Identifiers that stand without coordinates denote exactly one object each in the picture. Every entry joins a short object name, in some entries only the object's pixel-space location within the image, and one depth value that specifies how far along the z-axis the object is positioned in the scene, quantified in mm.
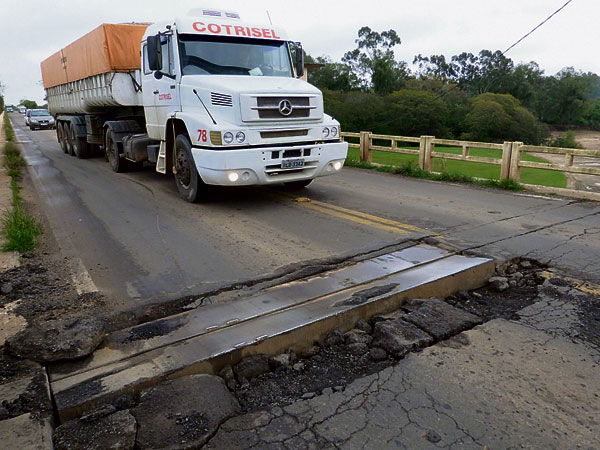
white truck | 7438
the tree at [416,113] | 54719
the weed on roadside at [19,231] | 5879
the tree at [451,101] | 62434
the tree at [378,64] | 65938
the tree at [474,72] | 73688
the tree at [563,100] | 88750
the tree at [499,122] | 59894
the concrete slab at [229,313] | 3457
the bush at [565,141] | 69325
